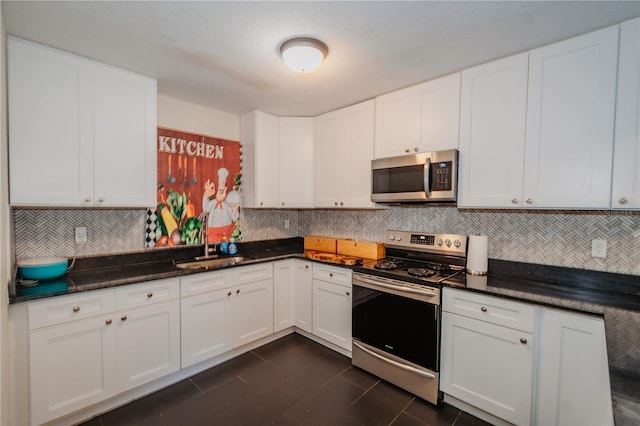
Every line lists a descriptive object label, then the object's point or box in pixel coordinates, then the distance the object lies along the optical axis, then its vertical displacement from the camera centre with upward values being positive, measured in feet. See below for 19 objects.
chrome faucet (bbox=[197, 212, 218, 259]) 9.37 -0.92
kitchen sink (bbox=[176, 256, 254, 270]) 8.34 -1.88
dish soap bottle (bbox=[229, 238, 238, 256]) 9.86 -1.54
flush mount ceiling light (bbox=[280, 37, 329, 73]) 5.56 +3.08
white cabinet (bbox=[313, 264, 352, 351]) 8.48 -3.07
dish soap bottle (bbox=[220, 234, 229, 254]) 9.73 -1.49
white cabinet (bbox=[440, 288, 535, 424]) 5.49 -3.03
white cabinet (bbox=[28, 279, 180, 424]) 5.46 -3.08
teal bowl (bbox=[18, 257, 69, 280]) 5.97 -1.46
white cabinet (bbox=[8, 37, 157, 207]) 5.66 +1.57
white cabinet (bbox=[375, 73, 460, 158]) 7.11 +2.43
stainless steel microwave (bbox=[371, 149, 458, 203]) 7.01 +0.79
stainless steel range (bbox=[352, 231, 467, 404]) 6.55 -2.59
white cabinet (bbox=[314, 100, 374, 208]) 8.90 +1.67
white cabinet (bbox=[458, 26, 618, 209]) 5.31 +1.74
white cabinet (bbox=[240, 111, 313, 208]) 9.94 +1.55
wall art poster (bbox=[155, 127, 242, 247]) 8.67 +0.53
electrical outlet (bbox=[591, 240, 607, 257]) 5.98 -0.79
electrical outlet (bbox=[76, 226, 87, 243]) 7.16 -0.84
